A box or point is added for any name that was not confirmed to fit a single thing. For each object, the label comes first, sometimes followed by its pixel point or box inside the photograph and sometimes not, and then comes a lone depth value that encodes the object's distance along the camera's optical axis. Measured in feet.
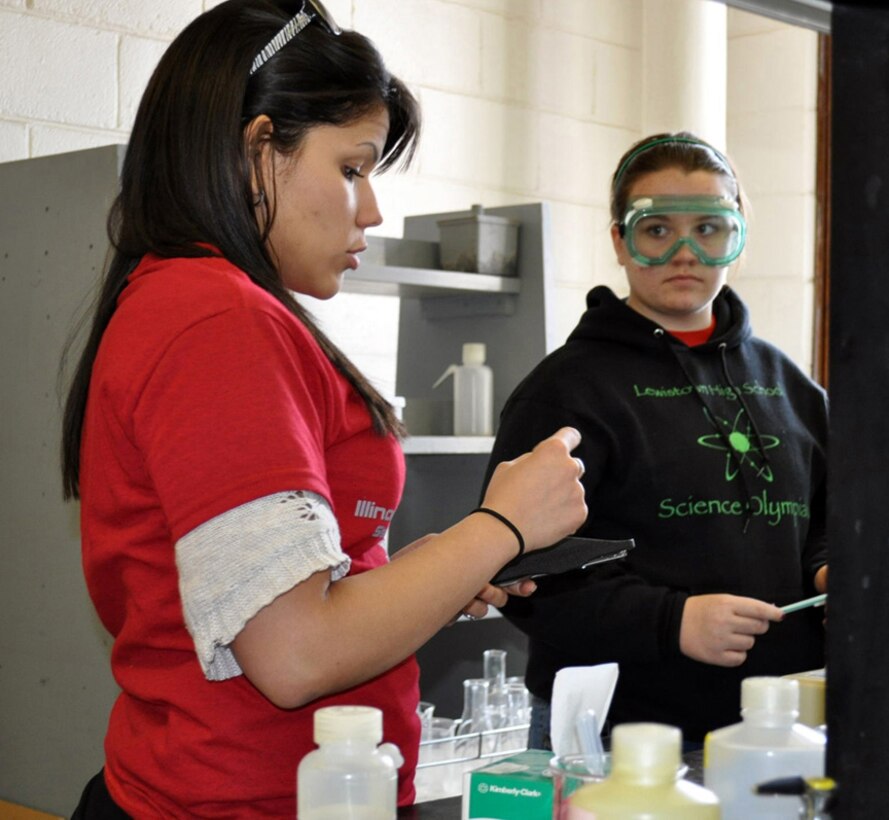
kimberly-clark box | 4.55
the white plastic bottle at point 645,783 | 3.49
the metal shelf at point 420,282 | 9.33
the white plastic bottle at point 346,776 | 4.13
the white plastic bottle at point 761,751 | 4.20
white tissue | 4.52
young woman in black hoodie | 6.92
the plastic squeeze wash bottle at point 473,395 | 9.82
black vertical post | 3.51
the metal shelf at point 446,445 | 9.25
